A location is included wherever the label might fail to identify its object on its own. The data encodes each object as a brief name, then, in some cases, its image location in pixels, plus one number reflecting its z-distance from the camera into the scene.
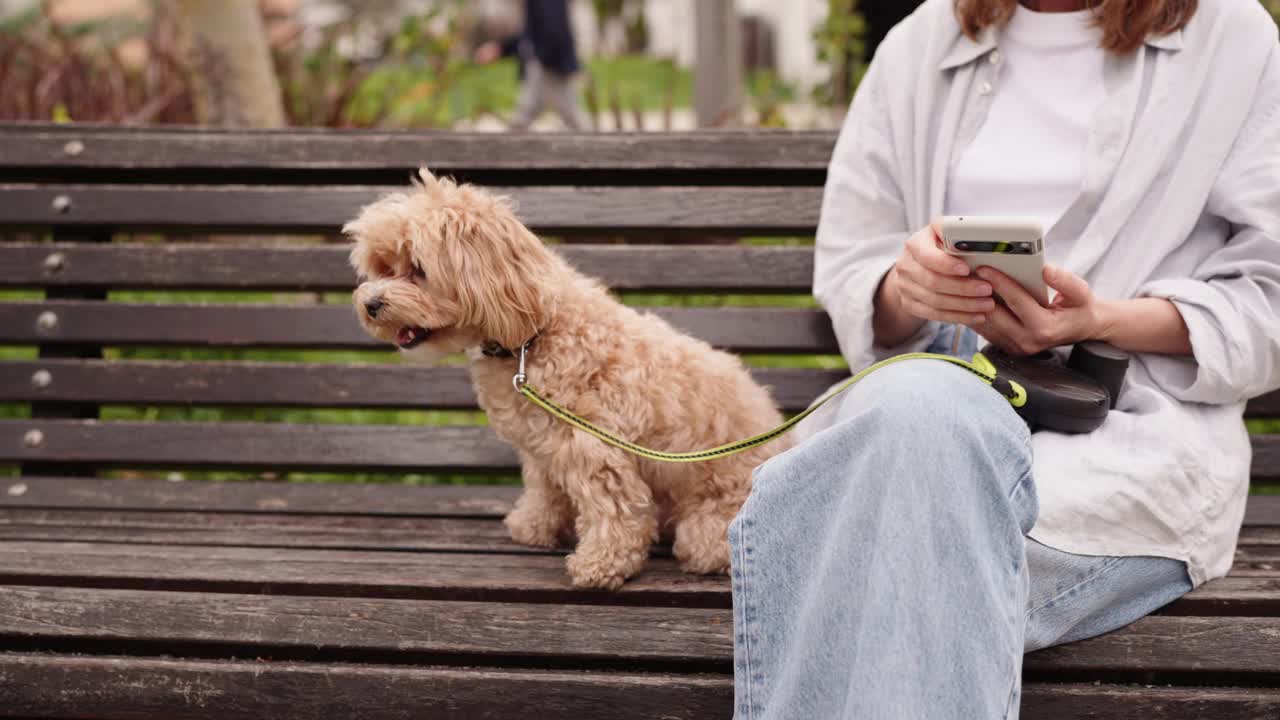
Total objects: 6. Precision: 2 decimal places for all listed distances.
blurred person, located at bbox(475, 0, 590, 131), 8.57
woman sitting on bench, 1.58
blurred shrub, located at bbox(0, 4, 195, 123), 5.15
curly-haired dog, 2.19
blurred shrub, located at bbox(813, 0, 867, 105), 5.88
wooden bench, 2.52
